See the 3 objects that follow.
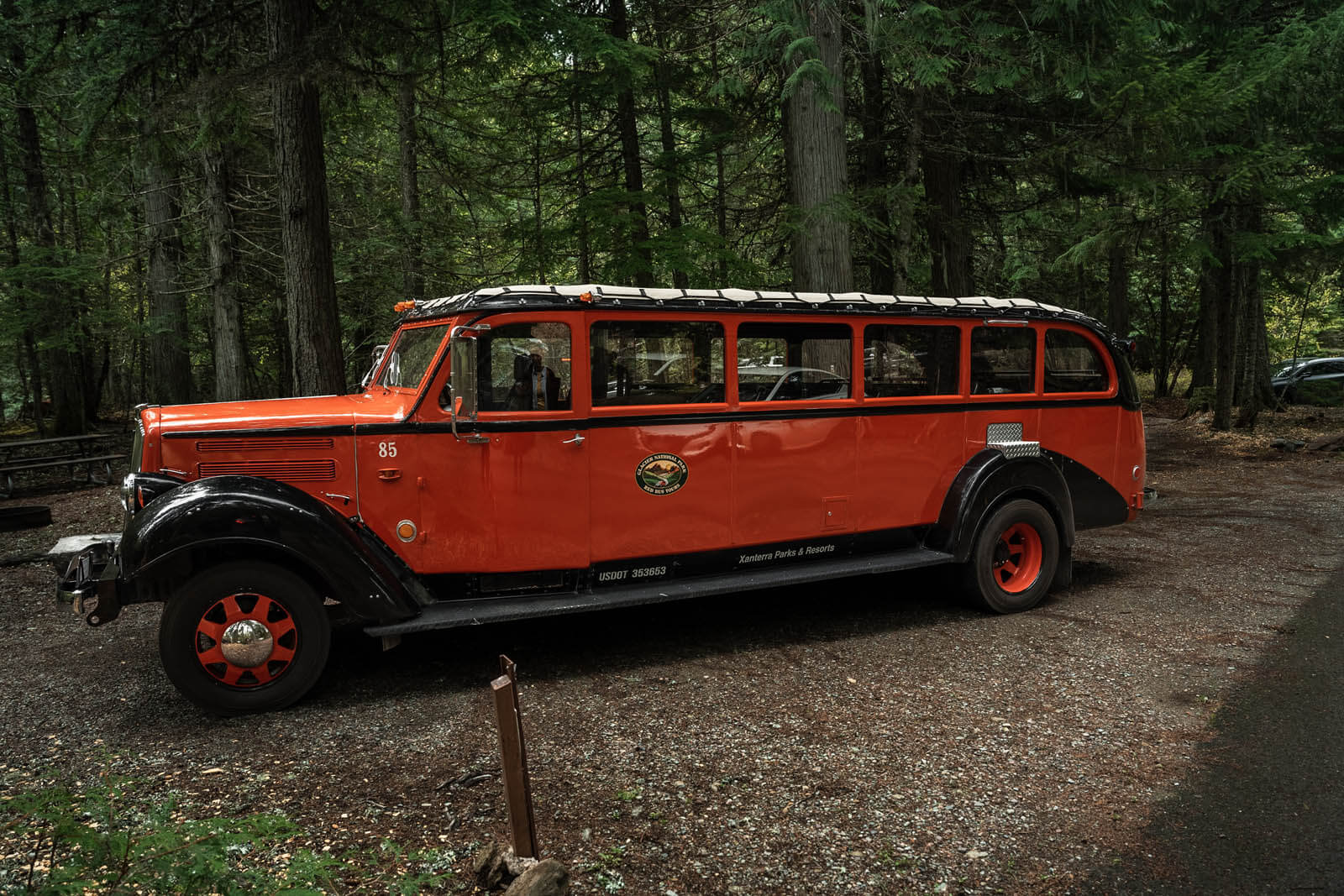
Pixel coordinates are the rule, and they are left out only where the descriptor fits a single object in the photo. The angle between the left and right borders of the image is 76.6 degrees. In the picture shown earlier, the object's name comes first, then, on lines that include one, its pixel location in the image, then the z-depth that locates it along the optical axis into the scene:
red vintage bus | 4.85
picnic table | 12.01
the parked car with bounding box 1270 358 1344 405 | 22.52
